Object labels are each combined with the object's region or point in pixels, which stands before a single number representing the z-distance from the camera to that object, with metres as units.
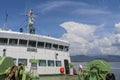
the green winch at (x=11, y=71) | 4.74
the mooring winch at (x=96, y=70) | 6.70
